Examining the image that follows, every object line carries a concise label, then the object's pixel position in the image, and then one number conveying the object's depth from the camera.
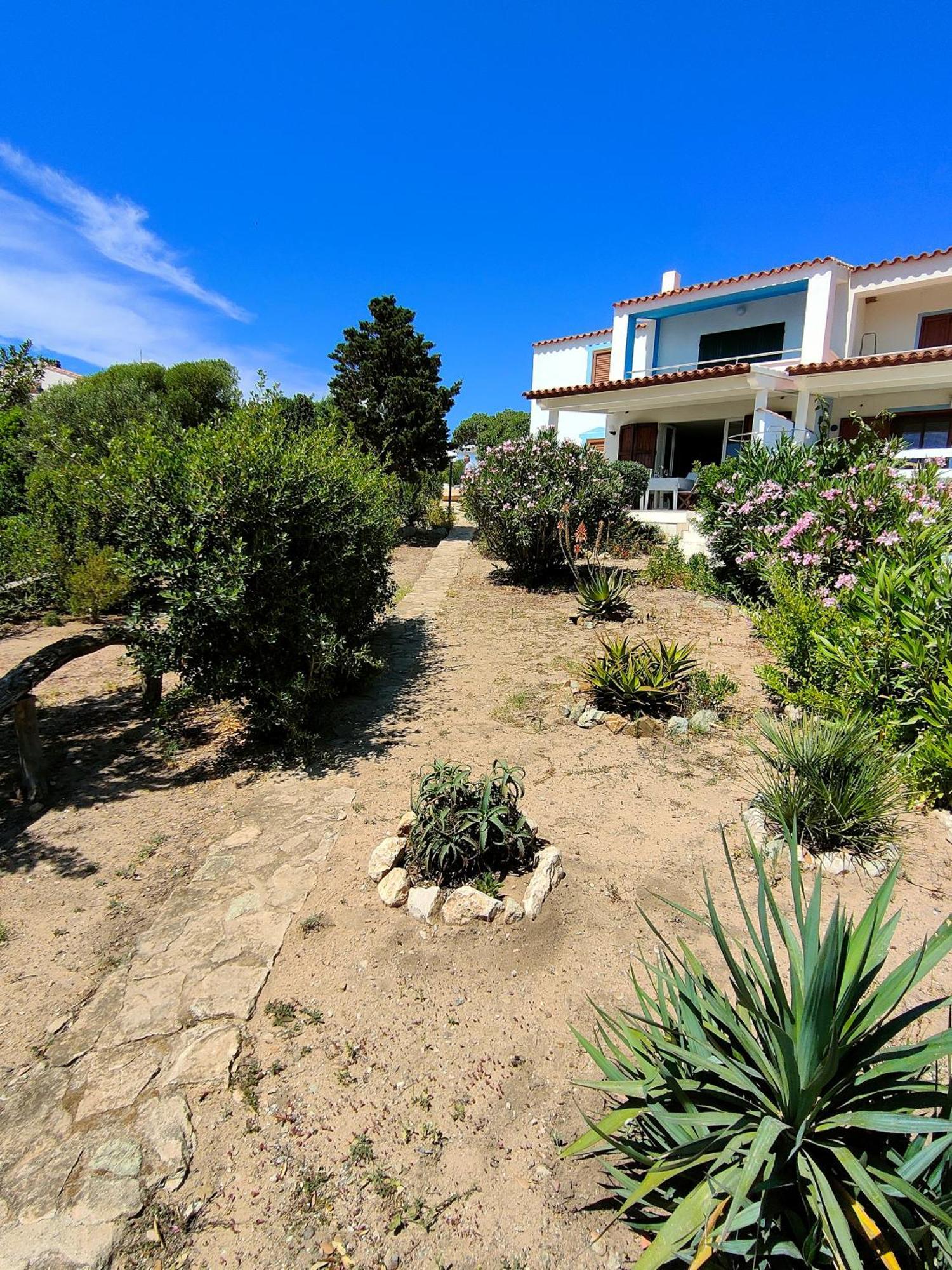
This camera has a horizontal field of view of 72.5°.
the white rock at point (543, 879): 3.33
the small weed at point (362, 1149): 2.19
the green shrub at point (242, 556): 4.89
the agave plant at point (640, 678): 5.87
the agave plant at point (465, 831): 3.56
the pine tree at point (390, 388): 19.64
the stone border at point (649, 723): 5.55
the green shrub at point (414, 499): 18.48
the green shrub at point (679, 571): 11.24
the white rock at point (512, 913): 3.30
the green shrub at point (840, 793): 3.74
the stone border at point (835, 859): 3.57
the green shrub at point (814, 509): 6.76
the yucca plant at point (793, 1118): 1.54
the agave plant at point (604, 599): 9.06
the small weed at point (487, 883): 3.47
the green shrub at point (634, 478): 15.68
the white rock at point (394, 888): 3.46
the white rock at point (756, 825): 3.84
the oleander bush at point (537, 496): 11.48
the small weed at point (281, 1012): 2.77
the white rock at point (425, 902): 3.35
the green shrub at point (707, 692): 5.95
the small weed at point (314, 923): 3.34
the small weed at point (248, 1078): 2.43
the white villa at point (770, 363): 13.78
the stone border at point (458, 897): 3.30
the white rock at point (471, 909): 3.29
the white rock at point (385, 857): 3.66
